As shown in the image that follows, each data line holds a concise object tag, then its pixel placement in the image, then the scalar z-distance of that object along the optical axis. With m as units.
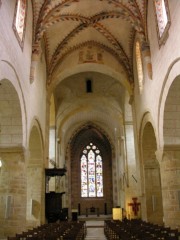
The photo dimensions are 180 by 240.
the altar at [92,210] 30.19
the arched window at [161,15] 9.51
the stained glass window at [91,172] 31.64
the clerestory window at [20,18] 9.95
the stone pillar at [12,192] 10.41
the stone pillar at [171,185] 10.24
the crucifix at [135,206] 17.91
